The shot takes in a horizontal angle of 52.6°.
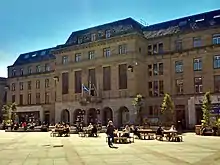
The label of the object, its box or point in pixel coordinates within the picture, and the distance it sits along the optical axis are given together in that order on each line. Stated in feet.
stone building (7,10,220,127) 114.44
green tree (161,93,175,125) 103.25
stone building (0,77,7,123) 195.75
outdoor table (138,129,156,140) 69.21
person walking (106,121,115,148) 52.46
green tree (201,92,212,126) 86.26
